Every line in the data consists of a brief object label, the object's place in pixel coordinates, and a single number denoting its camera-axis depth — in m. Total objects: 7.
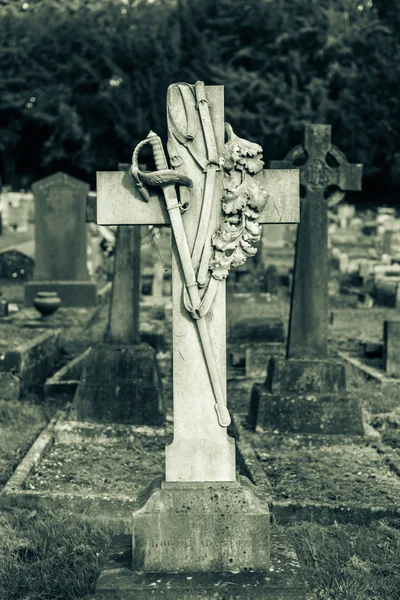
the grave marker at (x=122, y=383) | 7.38
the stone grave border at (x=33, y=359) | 8.38
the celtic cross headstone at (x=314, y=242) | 7.38
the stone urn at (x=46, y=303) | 12.16
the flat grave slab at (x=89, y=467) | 5.59
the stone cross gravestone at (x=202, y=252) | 3.76
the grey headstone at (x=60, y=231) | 14.47
